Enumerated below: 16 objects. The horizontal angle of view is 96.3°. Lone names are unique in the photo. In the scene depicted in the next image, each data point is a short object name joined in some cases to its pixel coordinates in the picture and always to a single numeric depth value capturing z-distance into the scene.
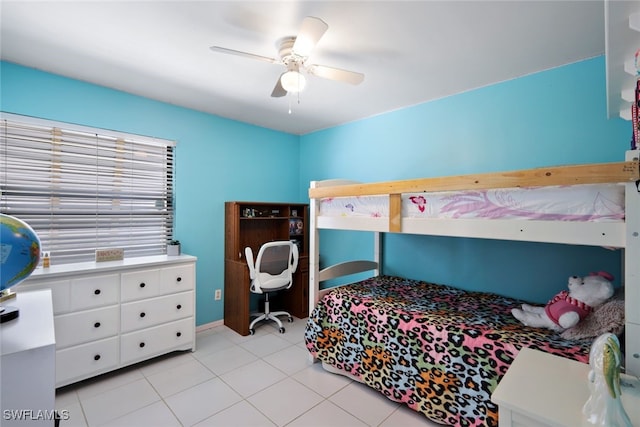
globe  0.93
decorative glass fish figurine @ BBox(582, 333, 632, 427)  0.84
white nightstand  0.92
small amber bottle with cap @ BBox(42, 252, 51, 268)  2.11
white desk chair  2.88
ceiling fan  1.60
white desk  0.74
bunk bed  1.23
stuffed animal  1.54
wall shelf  1.00
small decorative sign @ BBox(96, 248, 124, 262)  2.36
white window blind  2.19
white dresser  1.99
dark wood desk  2.99
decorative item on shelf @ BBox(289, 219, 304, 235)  3.69
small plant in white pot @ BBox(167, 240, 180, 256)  2.73
